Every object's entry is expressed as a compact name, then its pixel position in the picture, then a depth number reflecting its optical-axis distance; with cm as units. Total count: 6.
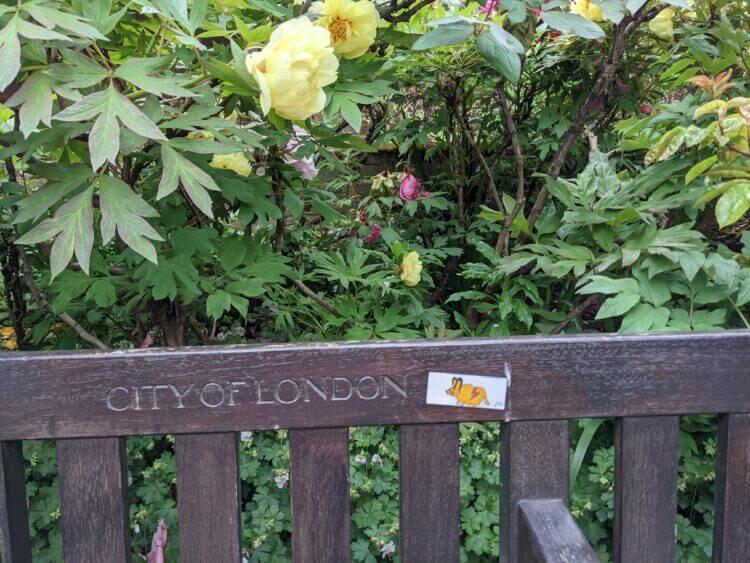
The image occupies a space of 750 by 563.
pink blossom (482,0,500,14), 117
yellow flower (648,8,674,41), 134
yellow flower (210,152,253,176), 111
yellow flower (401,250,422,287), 149
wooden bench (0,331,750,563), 73
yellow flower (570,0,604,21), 129
